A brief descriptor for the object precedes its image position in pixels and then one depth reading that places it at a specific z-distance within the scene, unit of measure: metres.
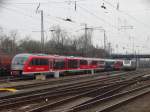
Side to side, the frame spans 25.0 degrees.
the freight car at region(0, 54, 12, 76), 39.59
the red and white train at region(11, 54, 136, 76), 35.84
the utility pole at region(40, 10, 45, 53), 48.67
